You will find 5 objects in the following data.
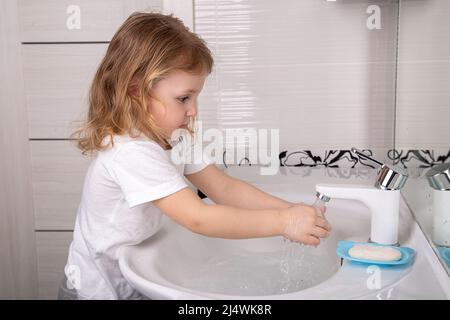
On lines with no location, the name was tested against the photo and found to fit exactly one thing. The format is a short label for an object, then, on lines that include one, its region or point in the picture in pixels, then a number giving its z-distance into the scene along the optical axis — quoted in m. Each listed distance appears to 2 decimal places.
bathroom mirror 0.89
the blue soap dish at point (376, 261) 0.83
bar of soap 0.84
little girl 0.91
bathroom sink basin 0.76
